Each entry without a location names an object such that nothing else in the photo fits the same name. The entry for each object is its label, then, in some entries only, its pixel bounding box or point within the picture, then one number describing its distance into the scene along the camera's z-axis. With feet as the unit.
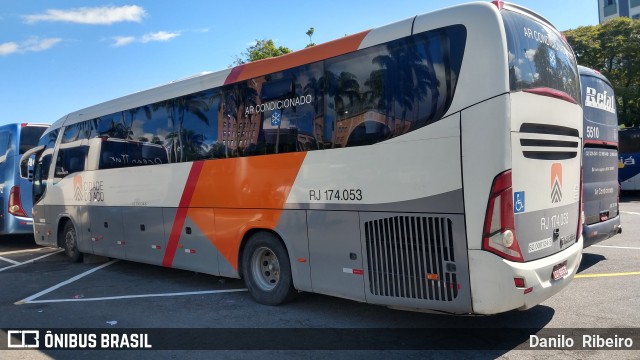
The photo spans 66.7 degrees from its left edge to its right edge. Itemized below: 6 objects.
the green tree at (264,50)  86.60
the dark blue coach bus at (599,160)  25.61
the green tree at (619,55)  88.89
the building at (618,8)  170.30
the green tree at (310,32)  92.22
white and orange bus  14.87
